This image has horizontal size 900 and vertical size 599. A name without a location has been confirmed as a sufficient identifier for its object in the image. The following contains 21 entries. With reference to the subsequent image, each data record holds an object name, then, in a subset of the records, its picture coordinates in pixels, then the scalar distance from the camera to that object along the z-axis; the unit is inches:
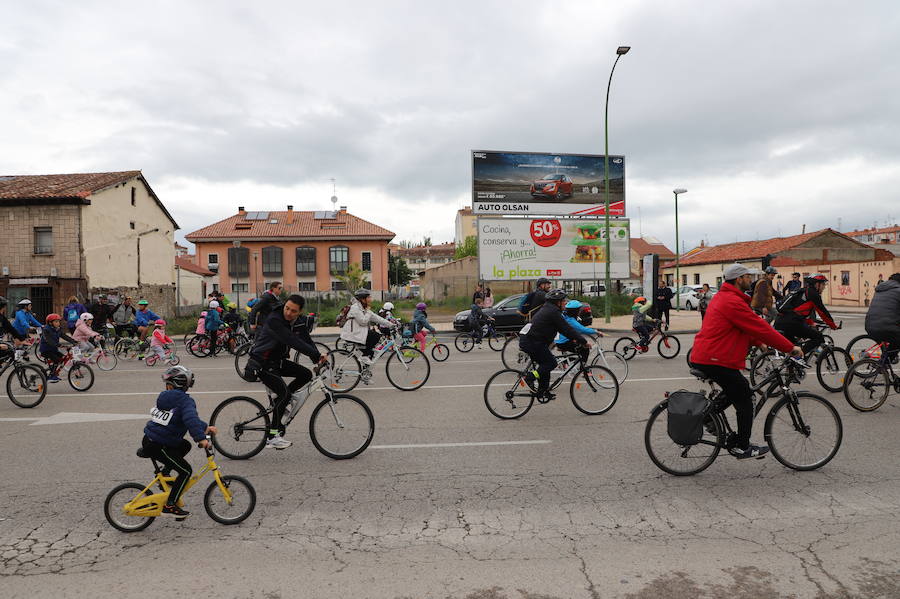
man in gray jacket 291.1
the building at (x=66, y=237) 1065.5
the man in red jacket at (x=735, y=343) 191.8
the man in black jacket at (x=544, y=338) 287.6
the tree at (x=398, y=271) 3277.6
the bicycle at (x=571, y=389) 289.3
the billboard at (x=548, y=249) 1171.3
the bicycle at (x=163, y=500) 160.1
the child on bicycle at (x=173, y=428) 159.8
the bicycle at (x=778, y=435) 198.5
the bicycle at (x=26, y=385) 343.9
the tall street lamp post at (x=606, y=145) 992.2
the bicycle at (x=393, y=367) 382.9
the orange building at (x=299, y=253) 2407.7
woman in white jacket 390.6
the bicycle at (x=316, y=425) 231.1
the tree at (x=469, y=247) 3380.9
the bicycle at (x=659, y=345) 479.2
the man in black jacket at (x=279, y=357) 233.0
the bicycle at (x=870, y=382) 288.5
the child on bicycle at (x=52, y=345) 396.2
